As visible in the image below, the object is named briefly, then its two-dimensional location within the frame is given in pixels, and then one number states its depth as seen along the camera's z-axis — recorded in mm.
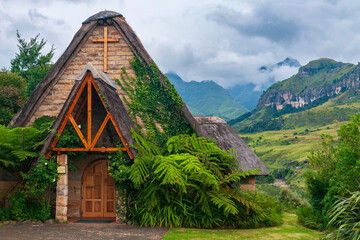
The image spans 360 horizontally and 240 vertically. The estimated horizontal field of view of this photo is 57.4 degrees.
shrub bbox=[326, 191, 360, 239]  7719
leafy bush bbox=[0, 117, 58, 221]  10359
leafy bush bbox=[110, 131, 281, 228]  9719
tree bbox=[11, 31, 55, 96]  33562
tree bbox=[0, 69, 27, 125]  17969
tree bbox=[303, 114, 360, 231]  9195
